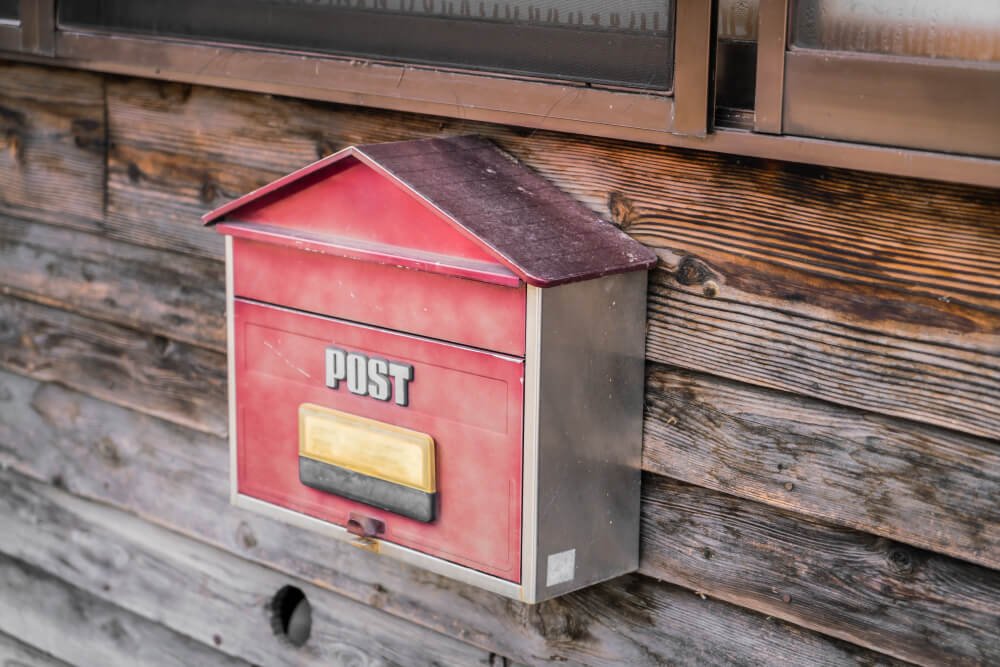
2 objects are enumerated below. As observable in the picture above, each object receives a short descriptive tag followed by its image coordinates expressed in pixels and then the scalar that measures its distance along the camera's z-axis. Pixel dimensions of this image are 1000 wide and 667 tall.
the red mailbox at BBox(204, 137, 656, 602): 2.69
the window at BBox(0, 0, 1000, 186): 2.54
